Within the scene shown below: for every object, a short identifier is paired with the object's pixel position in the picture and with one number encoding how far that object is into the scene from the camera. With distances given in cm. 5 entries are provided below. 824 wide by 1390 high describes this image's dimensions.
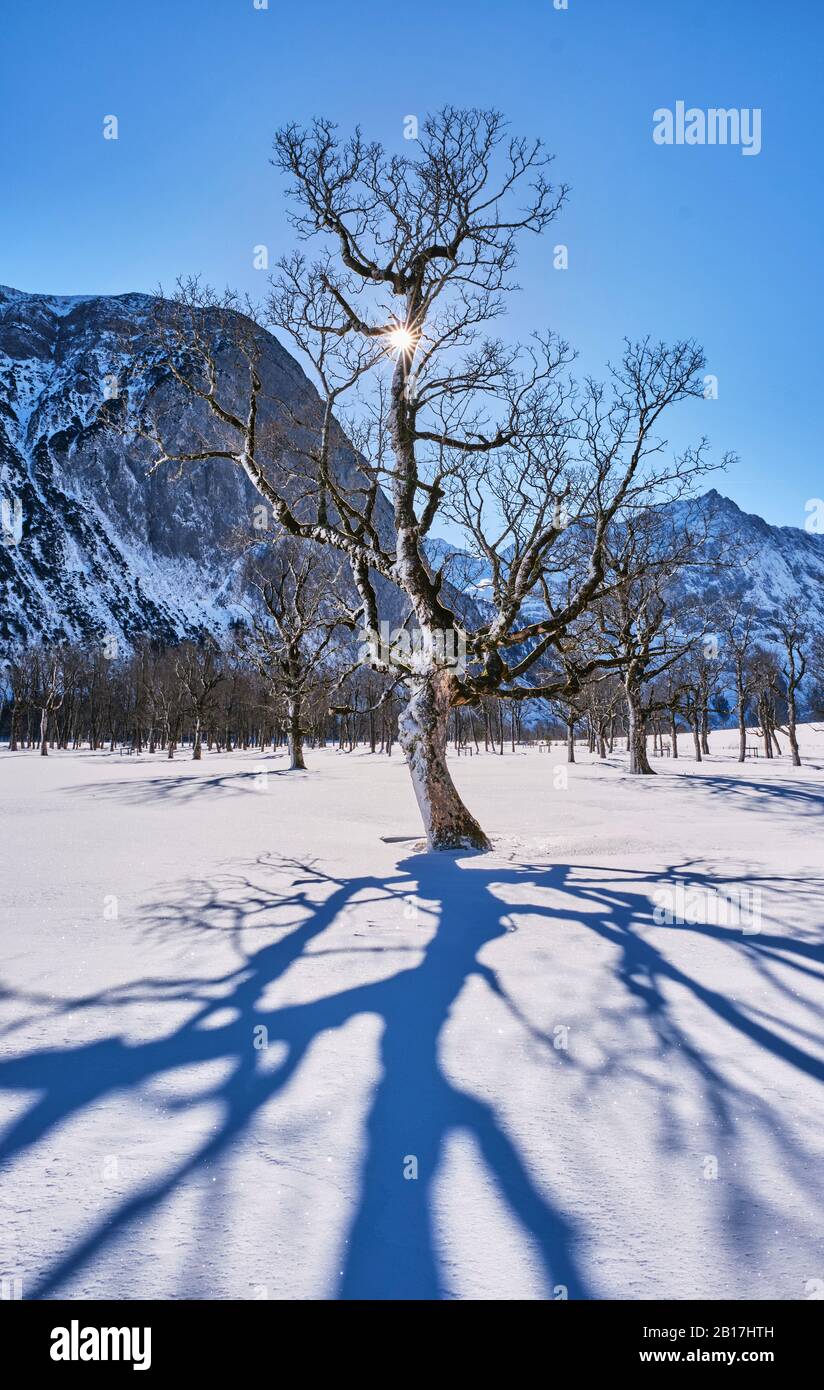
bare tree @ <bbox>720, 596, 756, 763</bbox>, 4010
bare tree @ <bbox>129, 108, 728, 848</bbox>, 1077
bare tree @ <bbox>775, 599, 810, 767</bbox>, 3966
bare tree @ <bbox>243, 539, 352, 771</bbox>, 3066
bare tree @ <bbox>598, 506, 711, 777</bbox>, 2273
